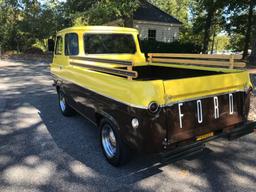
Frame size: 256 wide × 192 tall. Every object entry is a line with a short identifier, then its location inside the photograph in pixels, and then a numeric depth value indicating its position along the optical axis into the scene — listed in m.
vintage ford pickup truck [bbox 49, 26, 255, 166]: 2.21
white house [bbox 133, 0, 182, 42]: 18.79
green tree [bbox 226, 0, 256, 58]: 14.39
